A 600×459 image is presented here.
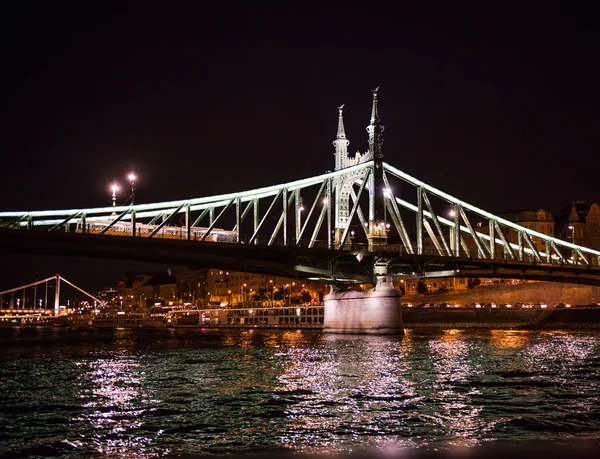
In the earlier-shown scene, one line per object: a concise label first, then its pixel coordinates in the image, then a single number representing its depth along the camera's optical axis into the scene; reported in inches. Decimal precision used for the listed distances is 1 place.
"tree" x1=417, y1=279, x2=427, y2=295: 5812.0
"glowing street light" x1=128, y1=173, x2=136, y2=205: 2581.2
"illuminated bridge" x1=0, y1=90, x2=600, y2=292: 2409.0
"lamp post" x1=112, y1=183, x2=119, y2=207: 2564.0
